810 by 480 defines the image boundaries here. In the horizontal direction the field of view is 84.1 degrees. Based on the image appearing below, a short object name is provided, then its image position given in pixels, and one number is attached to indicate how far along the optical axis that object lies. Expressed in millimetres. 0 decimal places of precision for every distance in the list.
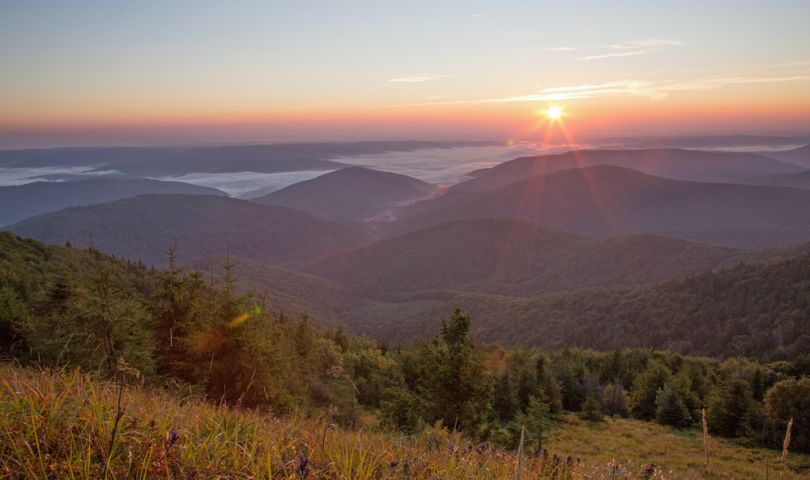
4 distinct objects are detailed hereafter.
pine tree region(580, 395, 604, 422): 31528
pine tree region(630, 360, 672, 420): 34219
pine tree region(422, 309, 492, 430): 20830
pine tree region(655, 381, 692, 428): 30797
